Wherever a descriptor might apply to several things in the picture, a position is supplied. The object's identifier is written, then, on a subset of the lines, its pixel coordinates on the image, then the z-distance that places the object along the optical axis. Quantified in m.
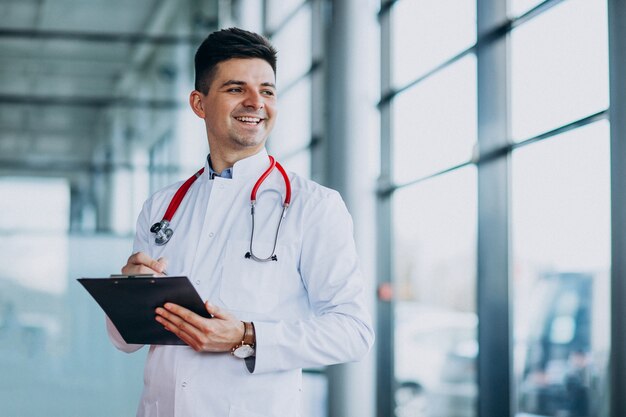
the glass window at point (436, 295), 4.93
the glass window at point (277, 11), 7.05
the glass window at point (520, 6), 4.11
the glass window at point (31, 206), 6.06
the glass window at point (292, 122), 6.79
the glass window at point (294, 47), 6.77
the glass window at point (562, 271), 3.85
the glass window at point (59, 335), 5.77
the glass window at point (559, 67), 3.67
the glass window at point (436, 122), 4.78
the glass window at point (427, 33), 4.81
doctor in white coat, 1.88
